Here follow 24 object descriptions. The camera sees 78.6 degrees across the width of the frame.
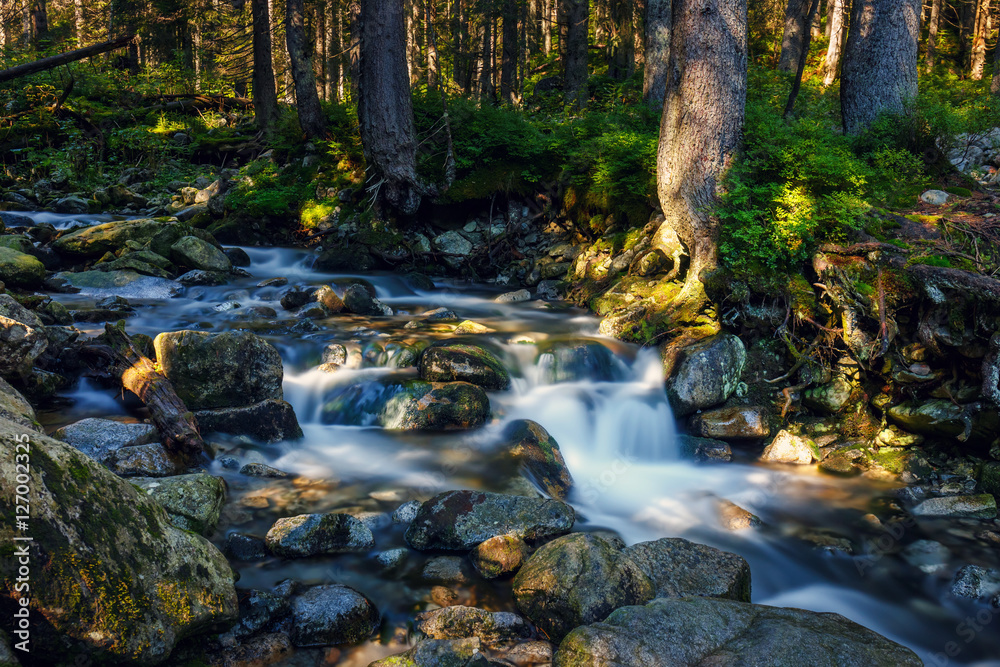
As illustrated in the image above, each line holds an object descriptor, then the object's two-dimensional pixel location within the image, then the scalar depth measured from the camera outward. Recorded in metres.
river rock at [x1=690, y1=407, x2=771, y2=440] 6.77
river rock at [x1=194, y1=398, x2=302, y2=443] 5.99
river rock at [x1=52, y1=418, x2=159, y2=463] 4.83
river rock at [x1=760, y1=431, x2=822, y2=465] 6.50
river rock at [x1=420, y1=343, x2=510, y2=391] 7.16
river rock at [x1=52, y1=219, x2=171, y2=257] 11.16
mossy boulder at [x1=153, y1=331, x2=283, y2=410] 6.12
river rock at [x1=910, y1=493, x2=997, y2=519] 5.35
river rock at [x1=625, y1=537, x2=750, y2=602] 4.06
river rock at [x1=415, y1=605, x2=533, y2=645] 3.63
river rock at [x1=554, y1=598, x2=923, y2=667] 3.05
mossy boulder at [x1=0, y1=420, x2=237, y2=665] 2.52
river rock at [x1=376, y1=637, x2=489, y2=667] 3.36
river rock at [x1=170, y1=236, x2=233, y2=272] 11.30
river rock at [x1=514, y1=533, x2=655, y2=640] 3.73
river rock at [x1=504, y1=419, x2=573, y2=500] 5.82
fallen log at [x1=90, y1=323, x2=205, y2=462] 5.36
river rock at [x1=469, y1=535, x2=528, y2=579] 4.27
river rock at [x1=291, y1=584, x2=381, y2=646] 3.54
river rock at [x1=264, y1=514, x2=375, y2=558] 4.30
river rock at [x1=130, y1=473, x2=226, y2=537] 4.23
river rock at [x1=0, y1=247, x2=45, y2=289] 9.15
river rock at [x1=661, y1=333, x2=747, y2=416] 7.03
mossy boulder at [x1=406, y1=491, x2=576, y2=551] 4.57
